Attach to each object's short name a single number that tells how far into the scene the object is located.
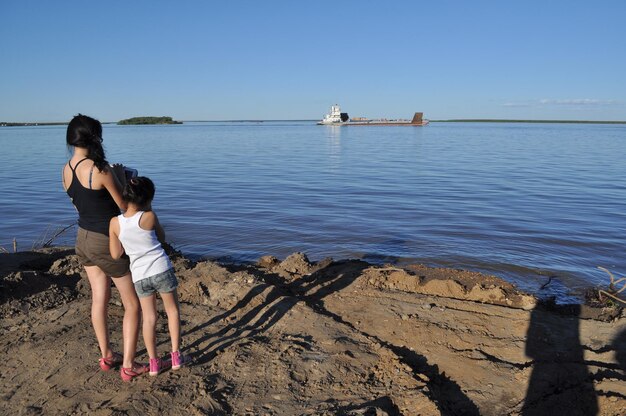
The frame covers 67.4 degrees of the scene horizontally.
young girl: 3.32
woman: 3.31
